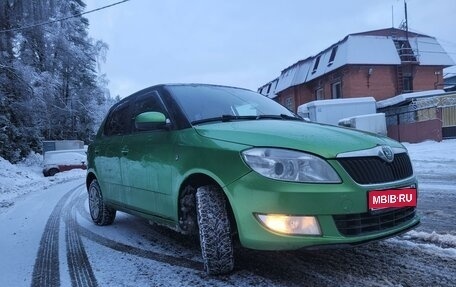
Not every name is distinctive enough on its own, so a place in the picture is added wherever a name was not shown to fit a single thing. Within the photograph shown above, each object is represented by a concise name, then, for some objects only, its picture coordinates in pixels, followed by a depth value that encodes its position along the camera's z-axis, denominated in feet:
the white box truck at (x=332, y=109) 81.76
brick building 97.96
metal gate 75.31
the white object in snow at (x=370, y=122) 68.23
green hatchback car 10.09
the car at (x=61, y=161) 72.59
